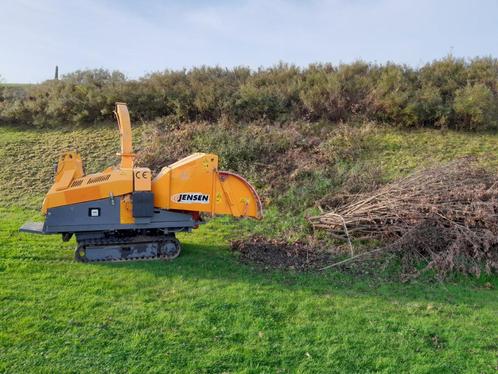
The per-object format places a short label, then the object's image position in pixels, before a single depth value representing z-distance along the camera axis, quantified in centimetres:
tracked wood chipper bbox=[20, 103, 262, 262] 695
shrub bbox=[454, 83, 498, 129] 1282
